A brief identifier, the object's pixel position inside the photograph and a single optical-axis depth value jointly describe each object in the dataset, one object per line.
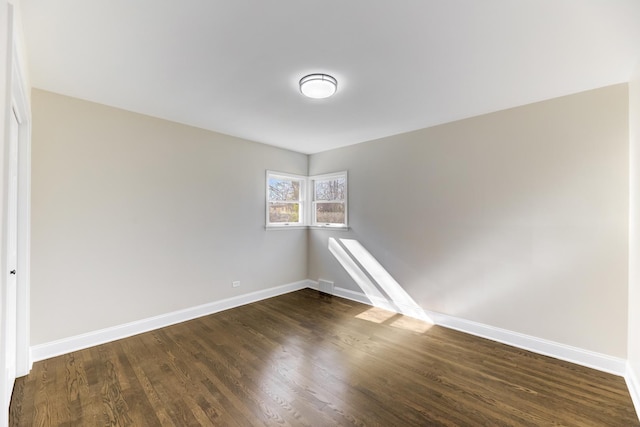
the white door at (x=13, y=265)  1.99
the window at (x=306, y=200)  4.61
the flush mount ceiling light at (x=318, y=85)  2.27
